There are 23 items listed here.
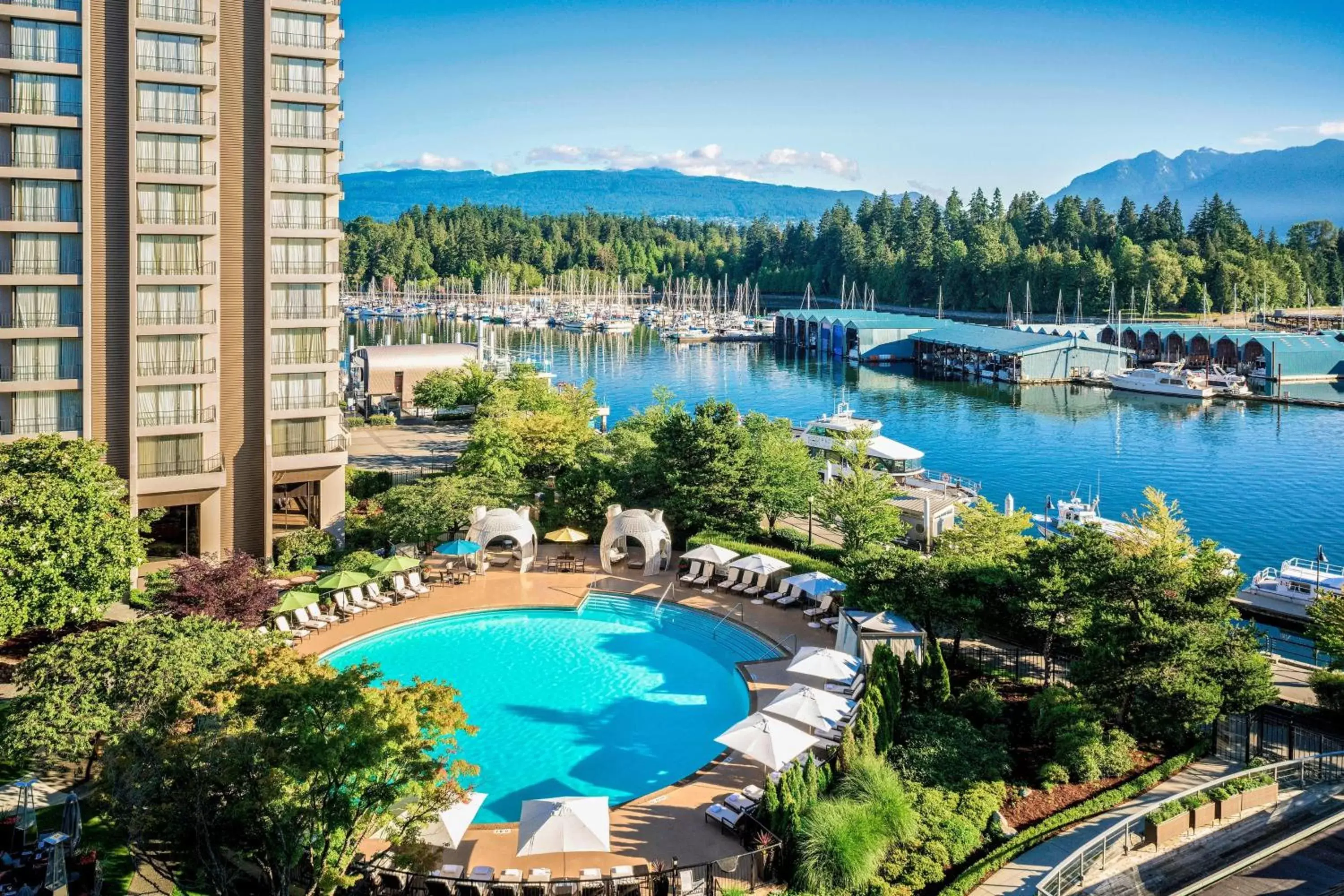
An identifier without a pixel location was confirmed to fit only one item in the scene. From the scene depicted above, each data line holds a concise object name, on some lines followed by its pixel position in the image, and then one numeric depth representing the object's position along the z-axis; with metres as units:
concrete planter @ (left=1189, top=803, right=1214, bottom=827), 20.05
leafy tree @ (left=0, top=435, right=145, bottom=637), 26.09
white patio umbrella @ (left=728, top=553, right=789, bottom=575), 34.47
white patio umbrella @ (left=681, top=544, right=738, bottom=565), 35.28
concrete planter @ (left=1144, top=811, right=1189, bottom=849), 19.59
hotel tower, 32.78
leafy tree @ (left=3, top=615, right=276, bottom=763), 20.06
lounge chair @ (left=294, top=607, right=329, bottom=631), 31.47
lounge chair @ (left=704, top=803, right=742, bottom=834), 20.55
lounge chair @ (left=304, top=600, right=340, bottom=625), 31.98
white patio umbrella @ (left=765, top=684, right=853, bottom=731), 23.89
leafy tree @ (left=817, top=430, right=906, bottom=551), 37.06
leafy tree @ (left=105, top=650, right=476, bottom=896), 16.38
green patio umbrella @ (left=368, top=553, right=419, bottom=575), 34.06
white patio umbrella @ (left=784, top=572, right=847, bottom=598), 32.75
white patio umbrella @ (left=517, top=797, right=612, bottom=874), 19.08
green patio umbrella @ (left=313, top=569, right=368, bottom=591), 32.50
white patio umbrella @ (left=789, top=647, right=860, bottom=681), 26.14
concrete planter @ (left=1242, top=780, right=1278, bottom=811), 20.73
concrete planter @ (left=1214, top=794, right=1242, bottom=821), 20.39
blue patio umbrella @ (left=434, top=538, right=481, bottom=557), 35.72
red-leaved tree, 28.70
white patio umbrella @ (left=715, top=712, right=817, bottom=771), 22.17
